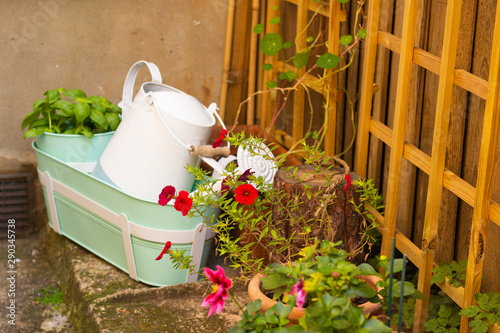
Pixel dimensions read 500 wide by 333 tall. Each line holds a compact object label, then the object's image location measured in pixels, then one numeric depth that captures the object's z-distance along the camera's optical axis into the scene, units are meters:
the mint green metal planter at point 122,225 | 4.35
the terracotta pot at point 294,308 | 3.13
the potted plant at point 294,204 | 3.63
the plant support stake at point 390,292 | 2.82
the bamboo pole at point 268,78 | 5.61
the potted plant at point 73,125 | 4.96
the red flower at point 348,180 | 3.69
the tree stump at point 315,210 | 3.73
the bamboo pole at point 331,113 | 4.73
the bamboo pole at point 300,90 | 5.04
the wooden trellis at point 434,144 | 3.00
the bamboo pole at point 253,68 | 5.93
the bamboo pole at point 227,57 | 6.03
